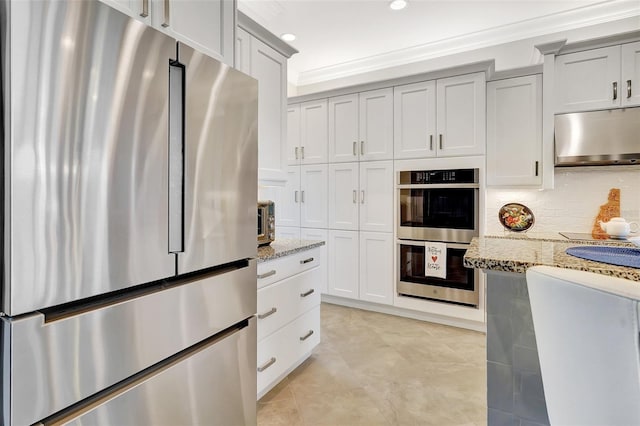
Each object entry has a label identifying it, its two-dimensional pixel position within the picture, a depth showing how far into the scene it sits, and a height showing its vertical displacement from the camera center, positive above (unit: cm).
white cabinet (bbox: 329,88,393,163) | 338 +89
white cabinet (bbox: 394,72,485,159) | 298 +88
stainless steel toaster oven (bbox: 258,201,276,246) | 226 -7
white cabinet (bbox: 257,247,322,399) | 192 -65
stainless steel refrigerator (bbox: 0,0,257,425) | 82 -3
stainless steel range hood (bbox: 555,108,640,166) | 270 +61
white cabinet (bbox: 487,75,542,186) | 299 +73
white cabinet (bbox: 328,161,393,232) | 339 +16
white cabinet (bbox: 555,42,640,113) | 270 +111
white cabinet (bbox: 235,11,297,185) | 218 +91
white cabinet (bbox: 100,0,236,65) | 130 +84
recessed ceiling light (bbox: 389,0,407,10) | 274 +172
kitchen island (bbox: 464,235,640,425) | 123 -51
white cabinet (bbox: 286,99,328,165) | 373 +90
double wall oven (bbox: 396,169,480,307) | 301 -15
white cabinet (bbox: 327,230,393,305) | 341 -57
